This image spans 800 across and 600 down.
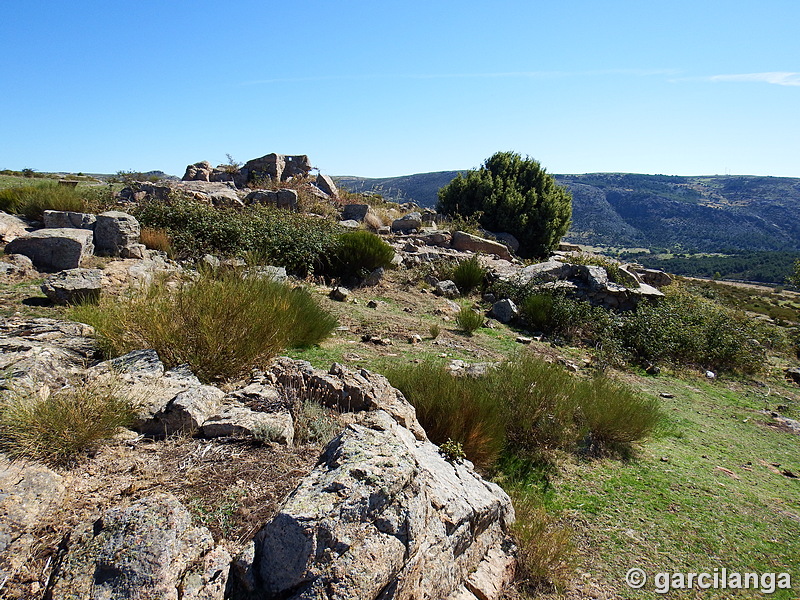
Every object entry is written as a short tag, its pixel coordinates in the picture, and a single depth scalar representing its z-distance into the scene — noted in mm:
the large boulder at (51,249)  6586
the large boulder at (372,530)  1829
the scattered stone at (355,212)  15142
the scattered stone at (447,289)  10062
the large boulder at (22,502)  1779
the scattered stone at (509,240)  16484
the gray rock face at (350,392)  3369
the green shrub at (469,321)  7656
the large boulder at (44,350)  2939
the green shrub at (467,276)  10523
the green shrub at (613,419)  4418
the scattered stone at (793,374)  8414
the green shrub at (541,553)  2674
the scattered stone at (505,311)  9219
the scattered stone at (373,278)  9633
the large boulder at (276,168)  18156
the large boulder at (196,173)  17703
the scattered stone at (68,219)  7961
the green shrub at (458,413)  3723
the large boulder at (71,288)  5039
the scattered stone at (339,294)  8148
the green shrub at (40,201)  9555
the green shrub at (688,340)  8273
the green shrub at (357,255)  9672
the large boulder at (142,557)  1695
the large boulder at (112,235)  7512
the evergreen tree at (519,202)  17344
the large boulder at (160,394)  2768
